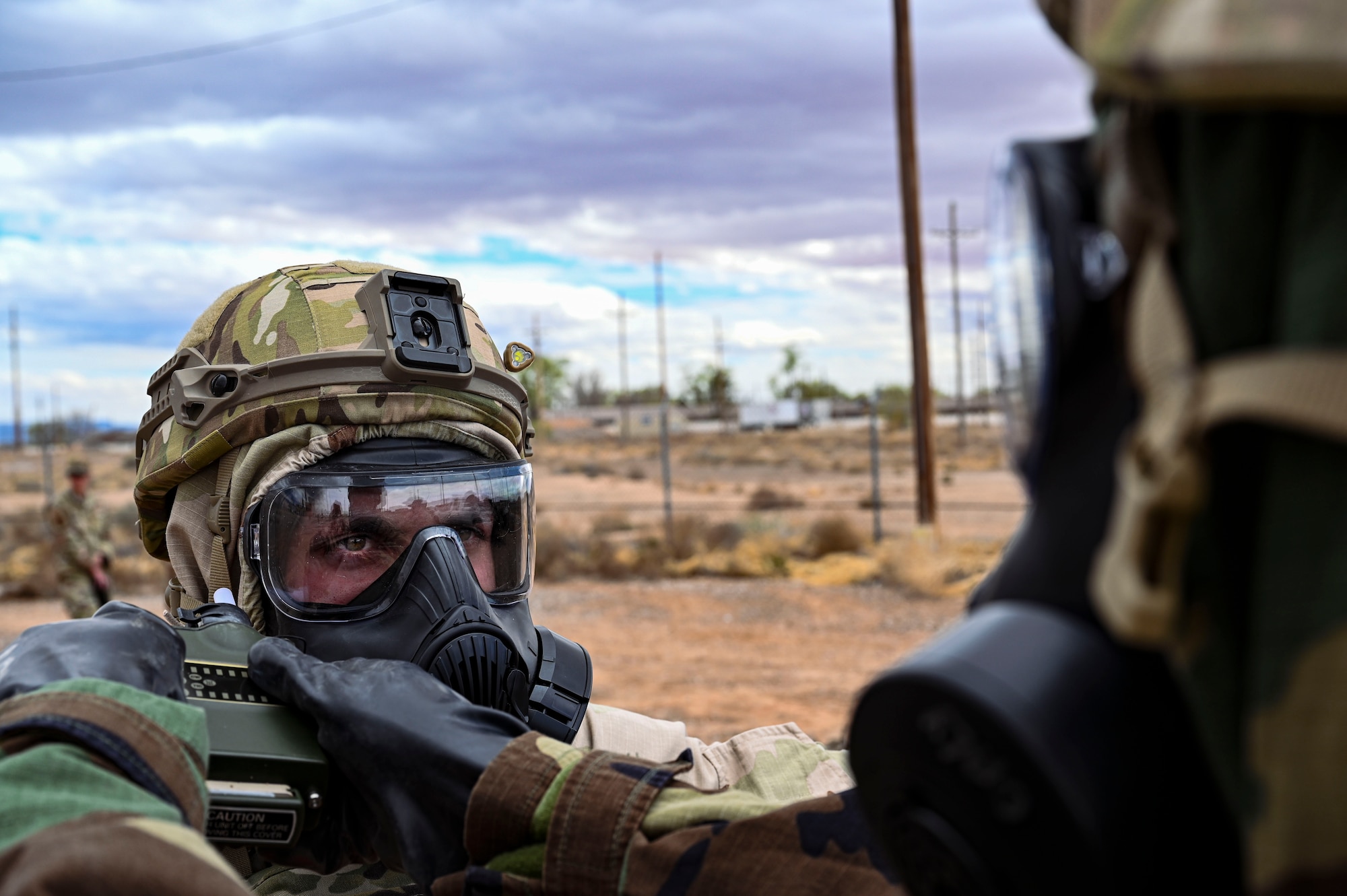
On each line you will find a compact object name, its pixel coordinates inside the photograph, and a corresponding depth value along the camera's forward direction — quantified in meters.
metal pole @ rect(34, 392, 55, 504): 20.82
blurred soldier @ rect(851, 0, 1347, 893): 0.60
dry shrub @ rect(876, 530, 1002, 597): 14.33
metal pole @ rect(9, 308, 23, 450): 47.50
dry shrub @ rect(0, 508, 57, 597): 17.48
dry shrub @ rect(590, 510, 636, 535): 21.20
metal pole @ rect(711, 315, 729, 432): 67.88
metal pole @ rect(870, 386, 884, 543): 15.36
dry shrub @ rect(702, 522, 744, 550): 17.95
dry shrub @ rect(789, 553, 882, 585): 15.60
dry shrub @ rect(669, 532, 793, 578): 16.53
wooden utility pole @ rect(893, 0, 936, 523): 14.70
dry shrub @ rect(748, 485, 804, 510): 23.88
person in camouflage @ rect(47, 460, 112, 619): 11.93
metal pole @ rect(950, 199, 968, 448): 41.38
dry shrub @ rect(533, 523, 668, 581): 17.25
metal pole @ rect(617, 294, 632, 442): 57.50
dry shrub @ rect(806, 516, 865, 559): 17.50
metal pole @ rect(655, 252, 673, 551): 16.80
